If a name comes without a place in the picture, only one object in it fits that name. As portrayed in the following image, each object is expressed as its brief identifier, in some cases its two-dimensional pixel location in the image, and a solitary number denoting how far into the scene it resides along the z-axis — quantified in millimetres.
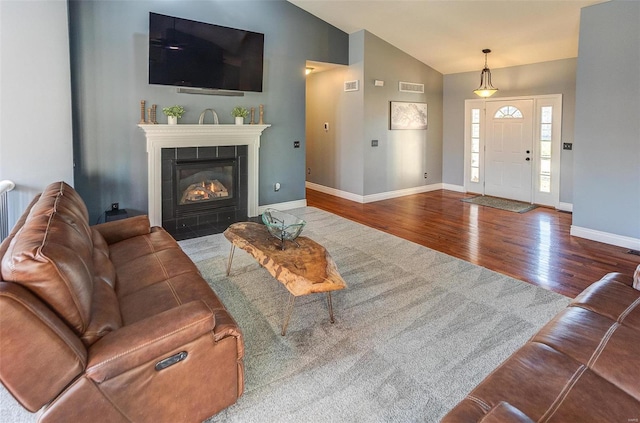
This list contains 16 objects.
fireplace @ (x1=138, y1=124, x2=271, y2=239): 4879
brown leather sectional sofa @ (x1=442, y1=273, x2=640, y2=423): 1250
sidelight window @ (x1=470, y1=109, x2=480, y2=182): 7555
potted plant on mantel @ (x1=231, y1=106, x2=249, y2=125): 5453
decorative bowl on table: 2979
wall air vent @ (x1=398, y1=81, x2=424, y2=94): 7199
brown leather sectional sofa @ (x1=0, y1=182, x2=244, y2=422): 1326
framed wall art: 7180
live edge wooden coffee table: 2395
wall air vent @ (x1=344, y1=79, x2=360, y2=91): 6729
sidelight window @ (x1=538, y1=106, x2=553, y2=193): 6441
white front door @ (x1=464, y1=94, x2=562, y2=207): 6465
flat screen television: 4656
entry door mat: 6477
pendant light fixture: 6250
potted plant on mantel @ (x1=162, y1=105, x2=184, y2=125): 4887
